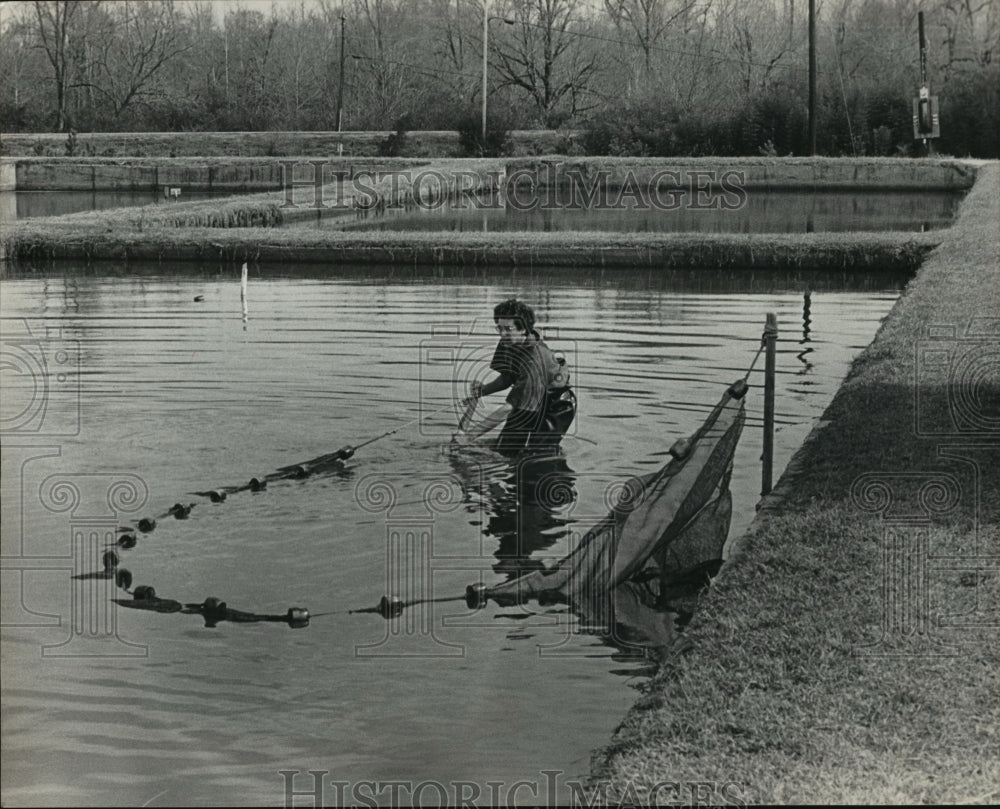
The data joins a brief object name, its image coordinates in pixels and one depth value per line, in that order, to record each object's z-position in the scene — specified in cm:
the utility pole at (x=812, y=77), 5126
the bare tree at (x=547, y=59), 7831
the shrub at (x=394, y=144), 5647
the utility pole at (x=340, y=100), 6869
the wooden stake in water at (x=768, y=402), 1002
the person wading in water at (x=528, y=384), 1091
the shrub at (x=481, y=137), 5706
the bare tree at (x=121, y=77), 4766
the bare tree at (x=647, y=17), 8600
